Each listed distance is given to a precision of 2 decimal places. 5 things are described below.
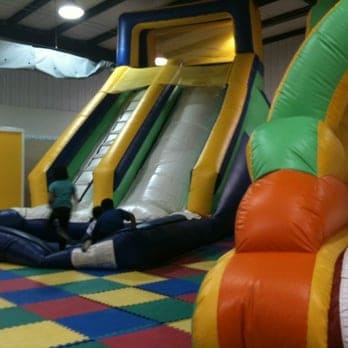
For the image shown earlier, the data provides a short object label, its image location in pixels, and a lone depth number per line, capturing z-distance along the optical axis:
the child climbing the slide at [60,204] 5.96
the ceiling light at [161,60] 10.29
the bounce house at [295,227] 1.97
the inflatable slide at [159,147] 5.39
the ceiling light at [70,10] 8.27
